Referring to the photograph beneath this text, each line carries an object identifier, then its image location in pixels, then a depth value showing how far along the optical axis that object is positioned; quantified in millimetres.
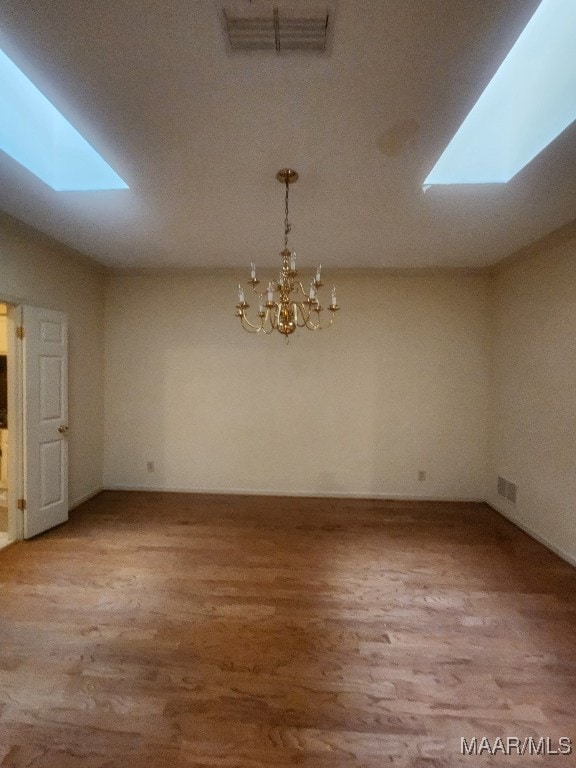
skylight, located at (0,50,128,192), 1994
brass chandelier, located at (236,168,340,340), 2156
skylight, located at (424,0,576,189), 1661
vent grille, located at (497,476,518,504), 3762
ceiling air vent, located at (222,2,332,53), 1219
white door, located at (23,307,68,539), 3160
